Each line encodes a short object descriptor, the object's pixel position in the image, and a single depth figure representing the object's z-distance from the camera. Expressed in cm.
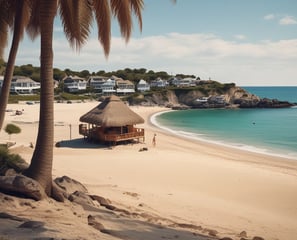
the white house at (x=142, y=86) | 10350
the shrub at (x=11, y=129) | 2079
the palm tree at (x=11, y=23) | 905
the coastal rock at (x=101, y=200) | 885
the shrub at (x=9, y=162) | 1009
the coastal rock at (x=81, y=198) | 811
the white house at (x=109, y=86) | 9911
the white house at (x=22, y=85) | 8881
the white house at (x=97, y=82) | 10096
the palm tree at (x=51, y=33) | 753
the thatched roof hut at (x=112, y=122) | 2270
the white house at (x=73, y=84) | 9777
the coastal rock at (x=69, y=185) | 923
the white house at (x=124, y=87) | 9925
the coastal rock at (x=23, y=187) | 695
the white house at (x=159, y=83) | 11050
